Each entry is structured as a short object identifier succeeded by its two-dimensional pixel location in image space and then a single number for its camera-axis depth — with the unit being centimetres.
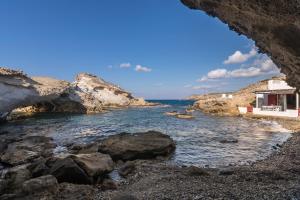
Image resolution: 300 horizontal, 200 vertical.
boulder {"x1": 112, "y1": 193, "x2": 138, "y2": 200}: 540
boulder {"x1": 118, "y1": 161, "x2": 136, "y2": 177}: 821
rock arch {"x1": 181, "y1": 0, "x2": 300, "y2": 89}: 463
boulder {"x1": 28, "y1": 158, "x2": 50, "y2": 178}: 766
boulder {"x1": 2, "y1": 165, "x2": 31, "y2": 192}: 666
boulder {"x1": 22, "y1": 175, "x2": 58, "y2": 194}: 627
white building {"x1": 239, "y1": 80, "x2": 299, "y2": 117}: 2487
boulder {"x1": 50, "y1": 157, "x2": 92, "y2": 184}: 710
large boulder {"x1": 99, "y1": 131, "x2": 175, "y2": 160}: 1009
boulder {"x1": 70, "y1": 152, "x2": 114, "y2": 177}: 745
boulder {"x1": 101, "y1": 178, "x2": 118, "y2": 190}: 682
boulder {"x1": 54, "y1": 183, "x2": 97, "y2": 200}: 612
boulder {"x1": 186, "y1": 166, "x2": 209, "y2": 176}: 767
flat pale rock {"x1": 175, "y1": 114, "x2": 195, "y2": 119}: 2810
